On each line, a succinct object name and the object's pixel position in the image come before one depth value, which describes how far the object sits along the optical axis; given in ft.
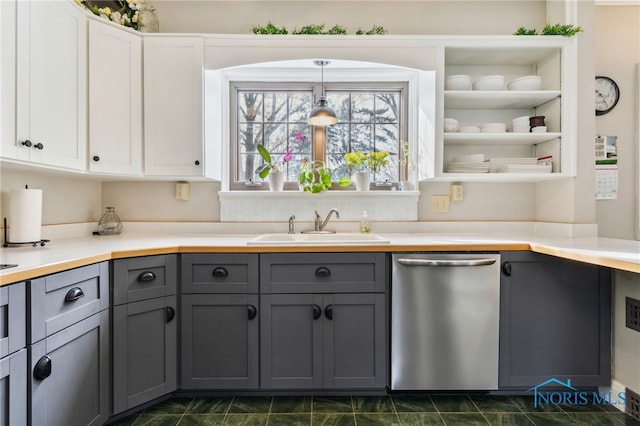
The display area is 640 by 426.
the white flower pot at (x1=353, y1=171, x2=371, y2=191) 7.92
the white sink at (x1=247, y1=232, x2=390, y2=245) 7.29
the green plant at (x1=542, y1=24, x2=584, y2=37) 6.96
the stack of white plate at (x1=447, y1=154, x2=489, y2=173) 7.36
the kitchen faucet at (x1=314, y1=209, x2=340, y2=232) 7.75
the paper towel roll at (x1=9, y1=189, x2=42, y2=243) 5.40
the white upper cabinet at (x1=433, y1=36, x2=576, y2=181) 7.10
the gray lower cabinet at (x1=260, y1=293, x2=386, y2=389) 5.92
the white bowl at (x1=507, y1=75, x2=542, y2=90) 7.24
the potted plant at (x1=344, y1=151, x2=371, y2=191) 7.93
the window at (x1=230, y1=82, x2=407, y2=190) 8.39
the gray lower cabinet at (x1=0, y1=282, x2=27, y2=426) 3.49
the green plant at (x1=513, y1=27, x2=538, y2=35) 7.17
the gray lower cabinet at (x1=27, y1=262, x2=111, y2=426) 3.89
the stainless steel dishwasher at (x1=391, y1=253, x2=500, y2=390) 5.97
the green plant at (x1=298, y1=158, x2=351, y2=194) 7.77
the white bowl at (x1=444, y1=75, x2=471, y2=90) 7.31
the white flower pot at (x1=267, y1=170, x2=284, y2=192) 7.90
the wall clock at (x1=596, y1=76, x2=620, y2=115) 7.84
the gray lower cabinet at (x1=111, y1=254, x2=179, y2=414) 5.24
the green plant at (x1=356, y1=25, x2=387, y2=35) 7.33
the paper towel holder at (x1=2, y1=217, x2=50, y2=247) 5.40
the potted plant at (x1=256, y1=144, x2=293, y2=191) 7.84
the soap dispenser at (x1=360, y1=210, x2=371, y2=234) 7.85
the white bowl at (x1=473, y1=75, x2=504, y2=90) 7.30
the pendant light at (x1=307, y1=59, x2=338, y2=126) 7.31
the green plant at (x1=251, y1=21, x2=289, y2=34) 7.16
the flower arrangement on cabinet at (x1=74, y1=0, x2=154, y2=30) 6.70
